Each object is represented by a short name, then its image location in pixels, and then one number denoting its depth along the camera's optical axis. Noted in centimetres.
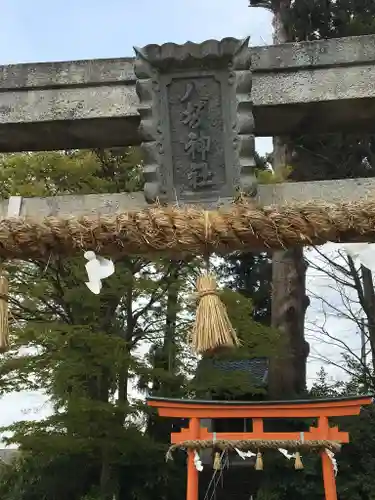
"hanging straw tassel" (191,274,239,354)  224
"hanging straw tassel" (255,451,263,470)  965
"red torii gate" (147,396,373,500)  955
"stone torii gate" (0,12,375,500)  321
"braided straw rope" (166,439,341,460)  952
